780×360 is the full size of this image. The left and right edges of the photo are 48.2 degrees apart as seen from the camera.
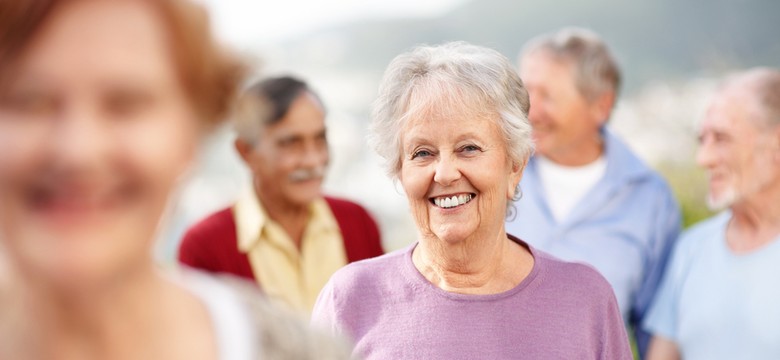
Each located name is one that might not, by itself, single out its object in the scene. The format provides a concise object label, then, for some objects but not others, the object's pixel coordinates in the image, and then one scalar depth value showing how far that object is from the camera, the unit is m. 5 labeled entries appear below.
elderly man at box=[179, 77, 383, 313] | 2.85
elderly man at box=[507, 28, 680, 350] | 3.09
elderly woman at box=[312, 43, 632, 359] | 2.04
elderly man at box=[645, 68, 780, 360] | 2.87
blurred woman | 0.77
